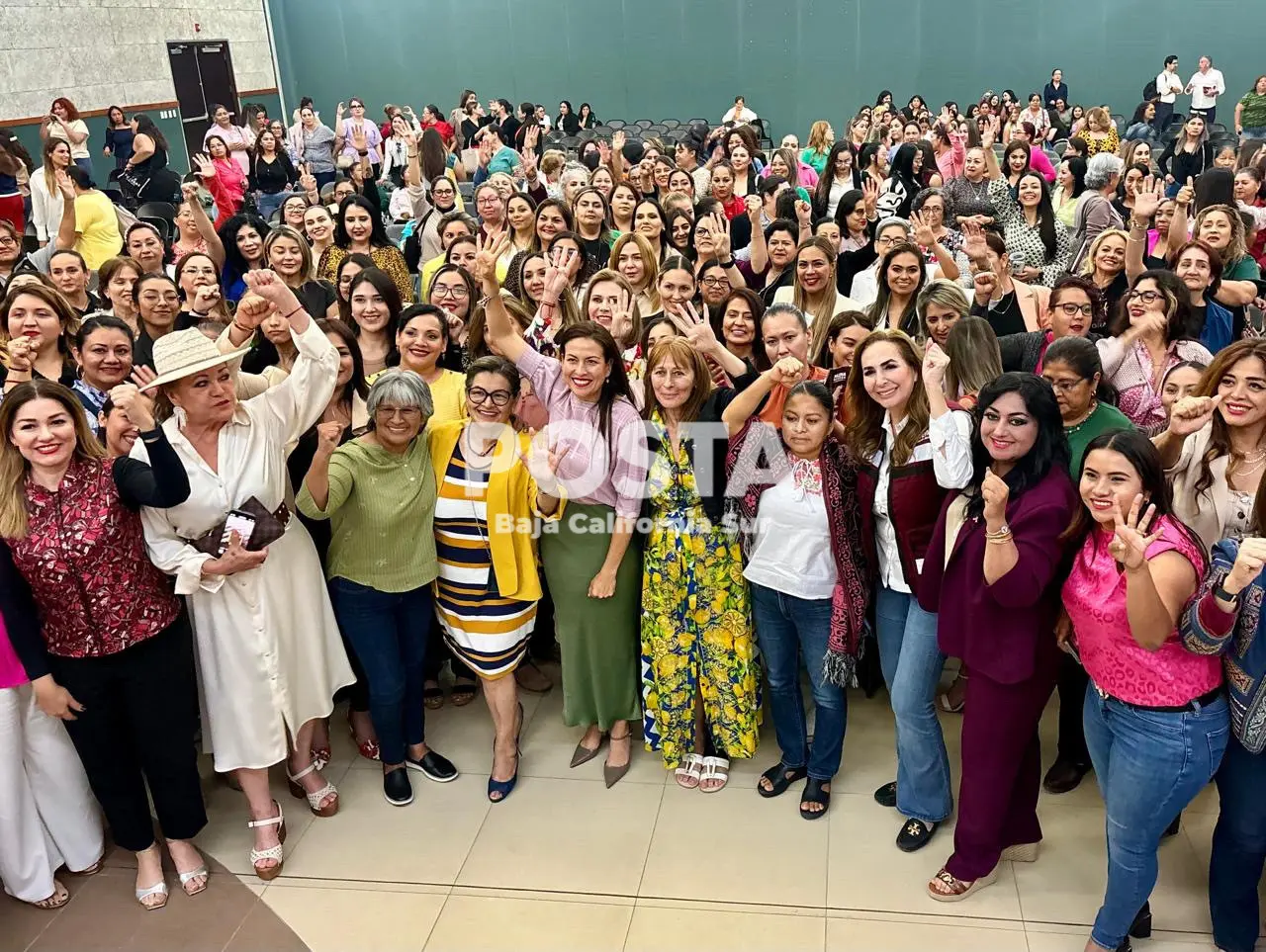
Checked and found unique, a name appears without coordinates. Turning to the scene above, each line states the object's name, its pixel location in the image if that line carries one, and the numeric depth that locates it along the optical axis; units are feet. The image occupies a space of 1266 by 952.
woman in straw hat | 10.12
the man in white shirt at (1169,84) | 55.21
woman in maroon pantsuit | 8.81
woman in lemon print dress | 11.09
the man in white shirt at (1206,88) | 53.26
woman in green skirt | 11.30
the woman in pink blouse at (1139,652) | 8.09
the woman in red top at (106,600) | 9.59
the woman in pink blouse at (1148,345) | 12.26
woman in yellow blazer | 11.24
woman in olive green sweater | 10.88
